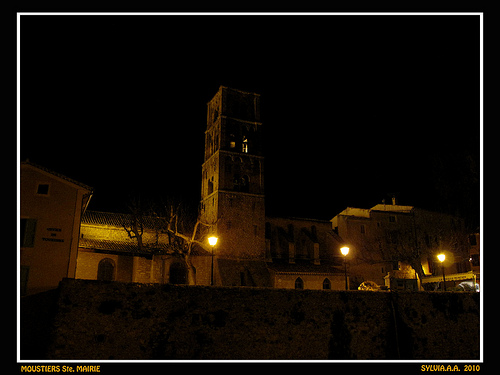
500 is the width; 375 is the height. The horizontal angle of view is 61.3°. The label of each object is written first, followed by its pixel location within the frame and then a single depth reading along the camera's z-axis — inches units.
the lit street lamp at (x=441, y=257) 1073.3
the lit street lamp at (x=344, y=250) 920.9
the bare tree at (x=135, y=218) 1251.5
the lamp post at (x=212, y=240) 839.7
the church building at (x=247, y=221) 1528.1
